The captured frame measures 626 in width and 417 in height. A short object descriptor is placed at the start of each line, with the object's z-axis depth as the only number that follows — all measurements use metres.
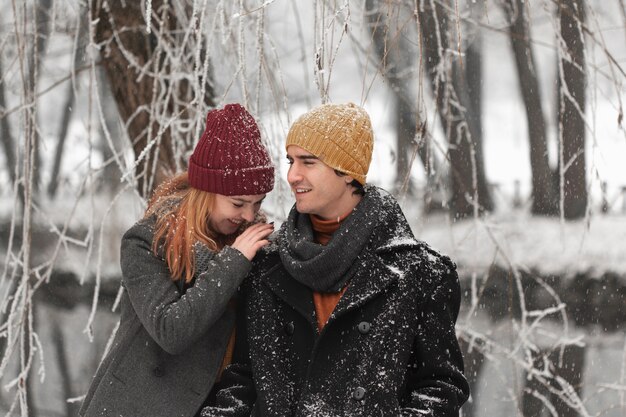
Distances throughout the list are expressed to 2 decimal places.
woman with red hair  4.01
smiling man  3.73
